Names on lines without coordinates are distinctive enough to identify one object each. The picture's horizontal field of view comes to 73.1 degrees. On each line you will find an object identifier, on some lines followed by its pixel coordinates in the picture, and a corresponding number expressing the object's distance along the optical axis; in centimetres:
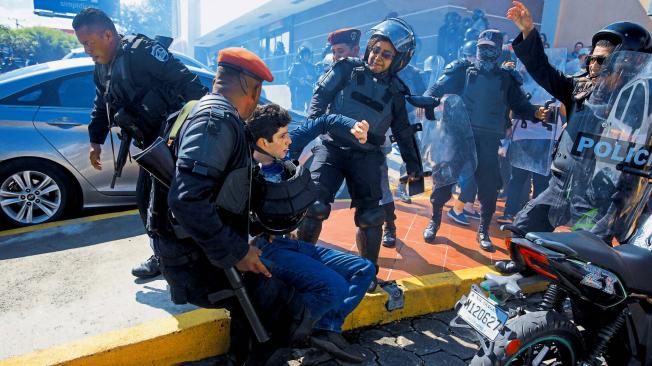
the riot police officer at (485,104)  419
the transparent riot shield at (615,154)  189
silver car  387
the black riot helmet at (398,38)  294
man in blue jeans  206
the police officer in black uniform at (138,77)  285
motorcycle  181
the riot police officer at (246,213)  165
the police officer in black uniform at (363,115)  299
